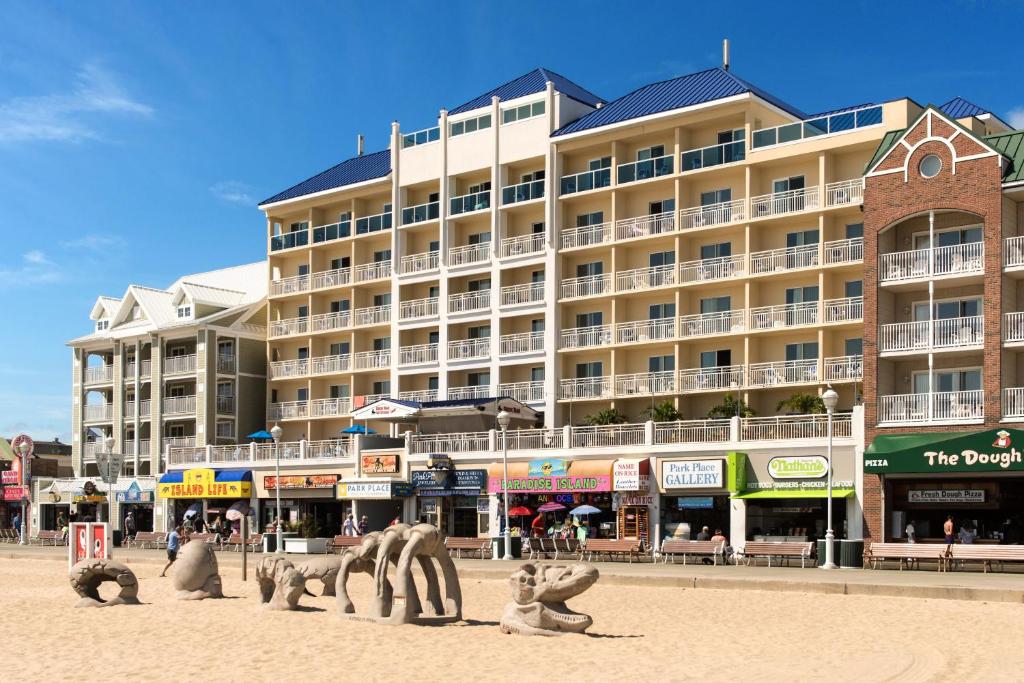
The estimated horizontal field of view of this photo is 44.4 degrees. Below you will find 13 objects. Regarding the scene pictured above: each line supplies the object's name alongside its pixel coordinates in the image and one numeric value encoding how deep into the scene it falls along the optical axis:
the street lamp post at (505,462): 41.19
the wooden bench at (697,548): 37.94
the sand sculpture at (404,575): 21.52
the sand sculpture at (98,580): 26.38
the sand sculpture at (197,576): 27.81
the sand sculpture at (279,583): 24.78
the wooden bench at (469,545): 42.97
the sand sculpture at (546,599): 20.20
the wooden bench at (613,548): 39.69
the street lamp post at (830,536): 33.88
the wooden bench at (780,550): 35.62
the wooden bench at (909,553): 34.12
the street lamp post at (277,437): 47.04
